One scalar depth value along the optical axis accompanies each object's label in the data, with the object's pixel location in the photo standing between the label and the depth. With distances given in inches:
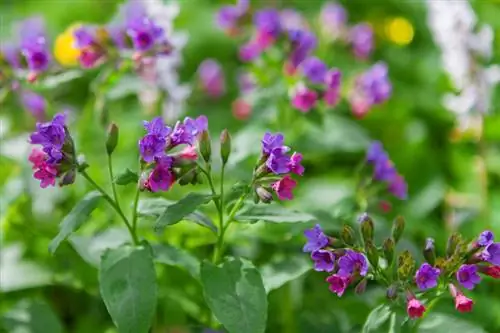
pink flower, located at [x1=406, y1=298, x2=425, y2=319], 37.8
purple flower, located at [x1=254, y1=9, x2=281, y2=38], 48.3
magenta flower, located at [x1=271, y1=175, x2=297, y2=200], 39.1
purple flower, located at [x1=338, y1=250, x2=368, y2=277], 38.4
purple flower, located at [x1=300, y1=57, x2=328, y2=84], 46.8
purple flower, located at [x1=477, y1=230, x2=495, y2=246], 38.5
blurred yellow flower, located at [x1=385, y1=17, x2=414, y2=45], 68.3
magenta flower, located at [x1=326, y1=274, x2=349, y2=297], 38.4
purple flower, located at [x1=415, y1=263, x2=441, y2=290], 38.1
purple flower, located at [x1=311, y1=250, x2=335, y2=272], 38.6
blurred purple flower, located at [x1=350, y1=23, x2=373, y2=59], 54.7
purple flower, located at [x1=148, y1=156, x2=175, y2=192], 39.0
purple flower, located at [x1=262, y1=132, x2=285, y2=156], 39.0
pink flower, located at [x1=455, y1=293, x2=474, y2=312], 38.2
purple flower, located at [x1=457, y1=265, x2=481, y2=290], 38.4
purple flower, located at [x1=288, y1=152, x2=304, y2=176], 38.9
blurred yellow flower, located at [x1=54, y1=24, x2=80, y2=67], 61.3
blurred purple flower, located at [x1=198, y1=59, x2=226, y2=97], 54.9
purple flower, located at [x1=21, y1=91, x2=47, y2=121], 48.9
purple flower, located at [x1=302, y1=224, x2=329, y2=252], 38.7
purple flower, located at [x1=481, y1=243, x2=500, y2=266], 38.5
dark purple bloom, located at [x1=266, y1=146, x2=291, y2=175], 38.8
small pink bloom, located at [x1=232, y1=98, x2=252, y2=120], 50.1
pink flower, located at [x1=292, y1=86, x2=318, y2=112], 46.7
